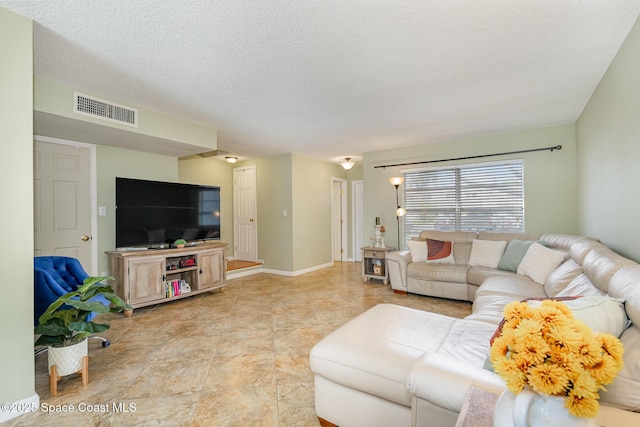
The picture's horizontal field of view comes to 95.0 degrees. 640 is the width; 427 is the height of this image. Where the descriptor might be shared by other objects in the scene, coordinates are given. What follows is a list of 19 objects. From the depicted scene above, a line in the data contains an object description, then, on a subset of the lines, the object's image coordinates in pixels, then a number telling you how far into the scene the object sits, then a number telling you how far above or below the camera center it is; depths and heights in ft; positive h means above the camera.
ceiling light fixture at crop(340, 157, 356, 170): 20.21 +3.60
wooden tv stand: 11.77 -2.44
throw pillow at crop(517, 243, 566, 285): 10.08 -1.80
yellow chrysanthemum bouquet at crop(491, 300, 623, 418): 2.29 -1.20
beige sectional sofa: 3.63 -2.38
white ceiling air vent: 9.19 +3.60
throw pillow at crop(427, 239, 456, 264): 13.82 -1.85
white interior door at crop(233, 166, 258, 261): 20.85 +0.13
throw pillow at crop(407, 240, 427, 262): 14.31 -1.80
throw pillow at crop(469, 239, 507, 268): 12.59 -1.75
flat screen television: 12.37 +0.19
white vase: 2.34 -1.65
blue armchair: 7.73 -1.79
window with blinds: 14.55 +0.80
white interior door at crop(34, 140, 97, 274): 10.99 +0.66
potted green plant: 6.51 -2.48
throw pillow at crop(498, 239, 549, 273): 11.63 -1.69
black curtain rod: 13.43 +2.92
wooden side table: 16.11 -2.79
